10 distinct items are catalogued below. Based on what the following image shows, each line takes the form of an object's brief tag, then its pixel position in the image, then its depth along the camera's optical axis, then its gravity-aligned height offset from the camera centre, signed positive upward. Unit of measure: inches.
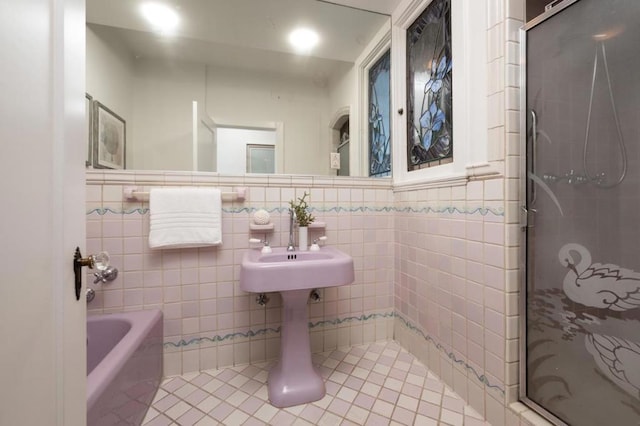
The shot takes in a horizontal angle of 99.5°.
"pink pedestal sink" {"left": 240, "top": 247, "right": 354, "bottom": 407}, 45.8 -17.6
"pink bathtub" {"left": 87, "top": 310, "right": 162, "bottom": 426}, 33.5 -24.1
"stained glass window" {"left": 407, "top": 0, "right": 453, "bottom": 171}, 56.0 +27.7
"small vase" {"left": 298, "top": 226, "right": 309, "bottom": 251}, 63.0 -6.3
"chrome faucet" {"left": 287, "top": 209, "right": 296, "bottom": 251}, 62.7 -4.2
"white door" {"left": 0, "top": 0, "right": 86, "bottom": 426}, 15.1 +0.0
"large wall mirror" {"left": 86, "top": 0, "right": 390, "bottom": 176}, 63.2 +34.5
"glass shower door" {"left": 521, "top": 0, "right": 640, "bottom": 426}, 32.0 -0.2
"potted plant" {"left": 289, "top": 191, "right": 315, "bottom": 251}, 63.0 -2.8
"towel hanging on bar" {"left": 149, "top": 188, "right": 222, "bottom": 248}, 56.2 -1.3
